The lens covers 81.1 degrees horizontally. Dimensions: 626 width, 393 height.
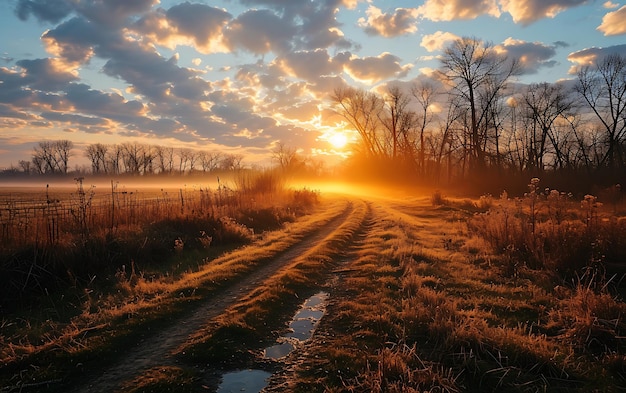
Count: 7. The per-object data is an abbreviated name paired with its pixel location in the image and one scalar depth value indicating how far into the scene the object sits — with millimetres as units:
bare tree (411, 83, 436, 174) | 63094
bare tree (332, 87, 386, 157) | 66812
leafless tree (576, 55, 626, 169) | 39719
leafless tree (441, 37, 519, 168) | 42503
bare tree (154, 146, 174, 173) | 110619
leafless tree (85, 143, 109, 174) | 102938
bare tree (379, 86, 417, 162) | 65688
